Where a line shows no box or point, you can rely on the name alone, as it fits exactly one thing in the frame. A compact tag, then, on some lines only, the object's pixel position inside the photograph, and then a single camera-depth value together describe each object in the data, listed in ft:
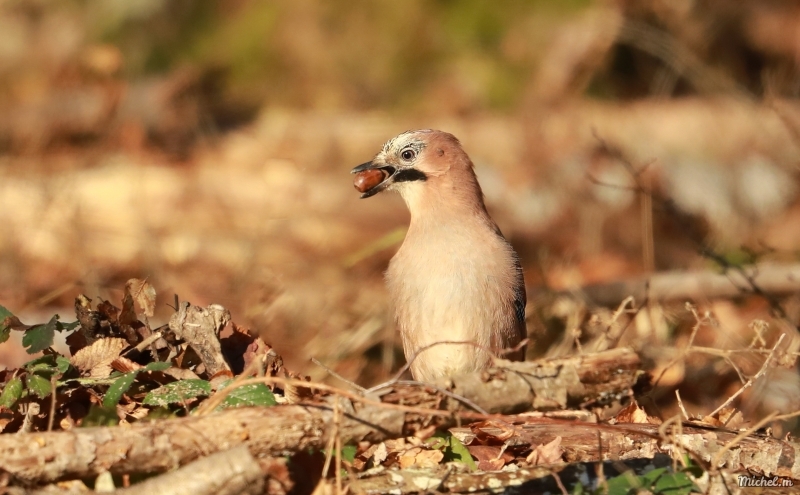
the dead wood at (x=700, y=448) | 20.80
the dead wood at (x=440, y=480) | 18.22
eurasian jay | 26.32
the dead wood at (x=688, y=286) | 40.34
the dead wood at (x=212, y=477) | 15.33
